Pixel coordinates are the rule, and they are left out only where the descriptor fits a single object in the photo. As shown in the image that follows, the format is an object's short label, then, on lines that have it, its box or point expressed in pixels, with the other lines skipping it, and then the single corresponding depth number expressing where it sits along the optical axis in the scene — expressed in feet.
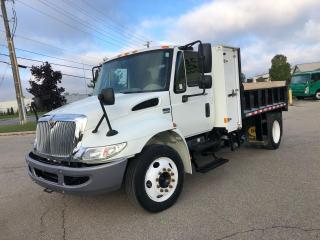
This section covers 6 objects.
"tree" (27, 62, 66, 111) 89.40
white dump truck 10.16
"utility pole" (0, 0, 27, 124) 56.49
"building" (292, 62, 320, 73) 183.62
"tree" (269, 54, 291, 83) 106.36
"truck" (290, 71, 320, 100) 71.19
